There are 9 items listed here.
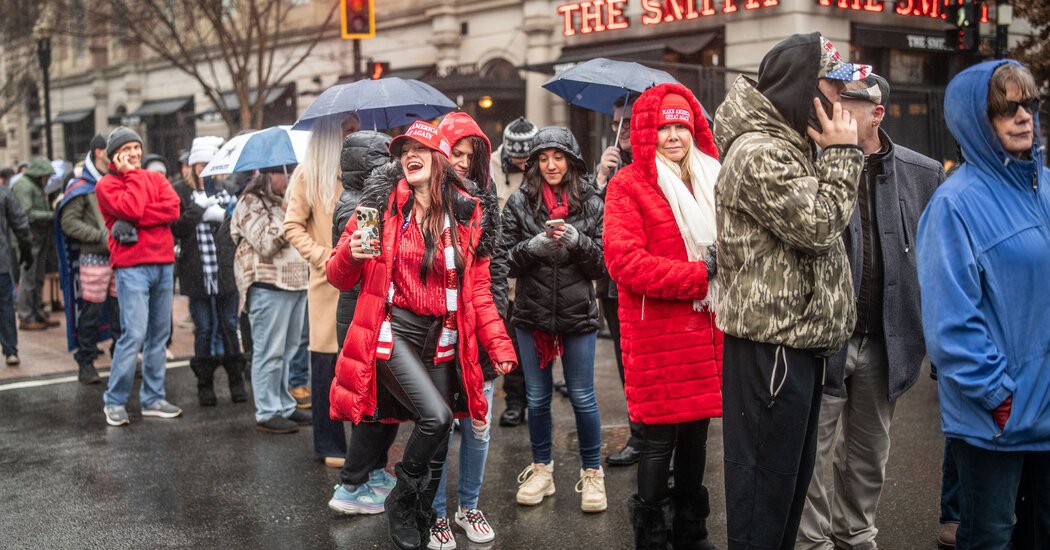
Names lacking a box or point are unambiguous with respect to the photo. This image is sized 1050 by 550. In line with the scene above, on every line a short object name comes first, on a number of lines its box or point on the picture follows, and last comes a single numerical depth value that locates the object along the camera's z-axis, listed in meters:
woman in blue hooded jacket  3.38
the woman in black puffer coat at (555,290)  5.84
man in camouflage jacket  3.49
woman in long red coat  4.68
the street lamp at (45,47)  21.80
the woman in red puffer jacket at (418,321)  4.79
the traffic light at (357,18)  13.59
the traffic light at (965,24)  13.24
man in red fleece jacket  7.91
